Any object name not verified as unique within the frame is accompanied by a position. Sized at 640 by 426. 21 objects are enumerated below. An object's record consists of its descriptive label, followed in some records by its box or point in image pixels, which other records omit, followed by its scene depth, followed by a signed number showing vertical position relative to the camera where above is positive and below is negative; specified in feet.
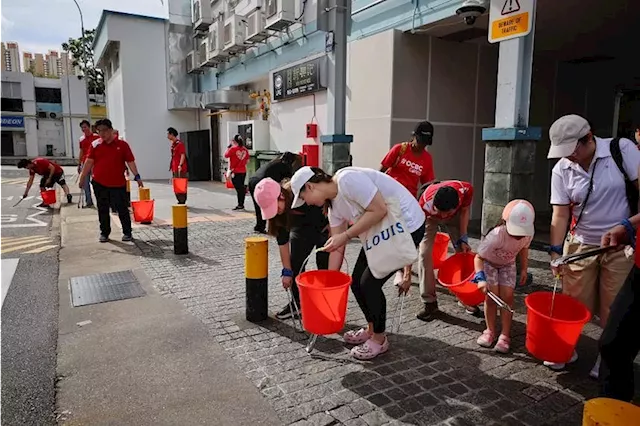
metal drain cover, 16.24 -5.43
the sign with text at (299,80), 35.96 +6.09
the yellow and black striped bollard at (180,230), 21.85 -4.02
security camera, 20.72 +6.62
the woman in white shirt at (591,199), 9.93 -1.07
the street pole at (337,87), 28.86 +4.16
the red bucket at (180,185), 35.05 -2.89
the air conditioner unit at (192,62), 60.44 +11.97
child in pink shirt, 11.00 -2.85
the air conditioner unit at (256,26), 42.42 +11.84
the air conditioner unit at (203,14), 55.93 +16.85
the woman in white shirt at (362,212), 10.05 -1.45
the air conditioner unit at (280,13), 37.86 +11.66
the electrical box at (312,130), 37.73 +1.66
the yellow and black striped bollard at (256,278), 13.82 -4.01
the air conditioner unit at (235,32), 46.73 +12.27
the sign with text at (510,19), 17.21 +5.27
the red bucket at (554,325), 9.84 -3.90
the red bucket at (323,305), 10.55 -3.72
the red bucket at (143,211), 28.80 -4.10
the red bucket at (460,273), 13.61 -3.93
